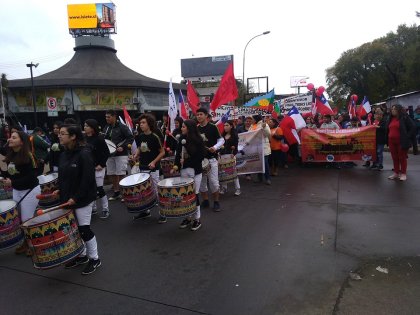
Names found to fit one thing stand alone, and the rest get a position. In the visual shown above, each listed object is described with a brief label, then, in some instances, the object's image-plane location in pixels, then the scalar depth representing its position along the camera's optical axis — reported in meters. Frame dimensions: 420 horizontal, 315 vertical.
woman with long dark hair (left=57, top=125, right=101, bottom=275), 3.82
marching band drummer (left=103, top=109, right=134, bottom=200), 7.01
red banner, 9.64
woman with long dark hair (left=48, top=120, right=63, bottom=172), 6.26
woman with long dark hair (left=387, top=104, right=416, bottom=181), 7.71
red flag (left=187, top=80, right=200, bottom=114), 8.71
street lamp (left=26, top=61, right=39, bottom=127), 26.67
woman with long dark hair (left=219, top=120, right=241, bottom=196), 7.75
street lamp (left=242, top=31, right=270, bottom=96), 24.57
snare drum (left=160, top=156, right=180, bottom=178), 7.22
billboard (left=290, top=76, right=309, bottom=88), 58.00
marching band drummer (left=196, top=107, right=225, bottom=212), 5.93
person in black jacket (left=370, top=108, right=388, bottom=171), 9.33
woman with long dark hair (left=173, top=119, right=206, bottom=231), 5.38
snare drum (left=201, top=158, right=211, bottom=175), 5.90
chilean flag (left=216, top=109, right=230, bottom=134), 8.55
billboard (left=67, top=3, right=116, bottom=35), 44.75
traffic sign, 17.19
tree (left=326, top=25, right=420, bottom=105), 49.38
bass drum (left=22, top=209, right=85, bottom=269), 3.48
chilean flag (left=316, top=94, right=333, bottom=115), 11.95
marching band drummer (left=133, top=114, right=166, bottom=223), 5.77
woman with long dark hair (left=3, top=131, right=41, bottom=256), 4.50
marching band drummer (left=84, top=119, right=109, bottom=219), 5.79
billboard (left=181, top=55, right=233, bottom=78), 83.56
